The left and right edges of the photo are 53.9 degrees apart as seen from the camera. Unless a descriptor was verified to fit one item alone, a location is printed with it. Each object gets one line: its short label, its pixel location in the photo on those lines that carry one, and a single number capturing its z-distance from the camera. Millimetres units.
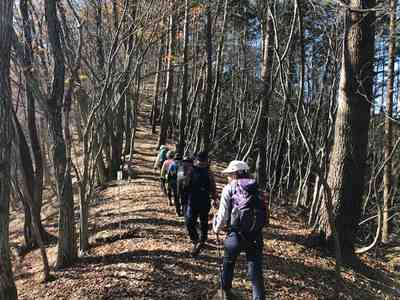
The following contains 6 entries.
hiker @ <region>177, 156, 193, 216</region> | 7358
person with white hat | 4918
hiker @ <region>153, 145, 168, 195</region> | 11829
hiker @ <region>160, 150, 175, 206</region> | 9875
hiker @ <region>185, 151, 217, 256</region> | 6973
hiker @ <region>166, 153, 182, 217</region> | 9492
